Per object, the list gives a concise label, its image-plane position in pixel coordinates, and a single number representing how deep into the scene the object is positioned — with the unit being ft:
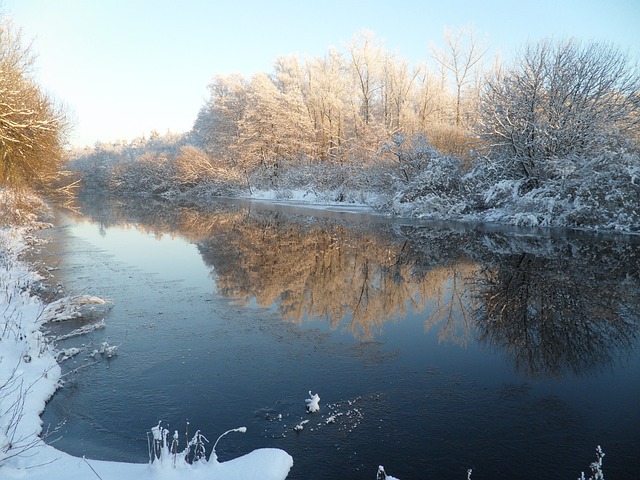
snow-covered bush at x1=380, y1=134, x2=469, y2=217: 73.31
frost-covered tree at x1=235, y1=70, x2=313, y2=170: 131.75
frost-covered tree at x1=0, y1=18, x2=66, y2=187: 37.76
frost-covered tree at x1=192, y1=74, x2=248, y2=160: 145.89
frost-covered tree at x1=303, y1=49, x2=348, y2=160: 128.35
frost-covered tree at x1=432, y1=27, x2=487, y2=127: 115.96
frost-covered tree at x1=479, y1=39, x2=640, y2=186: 63.67
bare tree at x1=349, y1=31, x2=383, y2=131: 123.54
